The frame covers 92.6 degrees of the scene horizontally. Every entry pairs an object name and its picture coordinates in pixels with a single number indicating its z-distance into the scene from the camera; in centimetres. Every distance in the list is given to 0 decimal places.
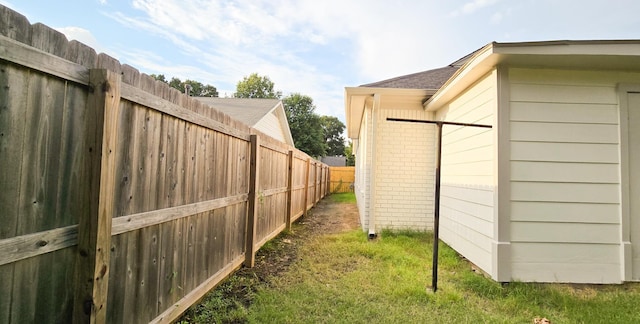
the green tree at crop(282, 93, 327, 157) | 2853
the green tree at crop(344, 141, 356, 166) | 3822
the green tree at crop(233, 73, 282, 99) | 3631
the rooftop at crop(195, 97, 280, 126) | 1253
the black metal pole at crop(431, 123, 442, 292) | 321
